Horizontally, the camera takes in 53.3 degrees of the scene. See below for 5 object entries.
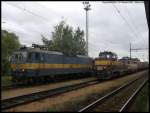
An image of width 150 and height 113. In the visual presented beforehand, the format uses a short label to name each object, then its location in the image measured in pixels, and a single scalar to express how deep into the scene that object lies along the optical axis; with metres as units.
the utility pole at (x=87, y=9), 22.97
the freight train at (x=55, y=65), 11.76
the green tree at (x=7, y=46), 17.46
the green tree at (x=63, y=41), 23.07
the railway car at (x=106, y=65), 15.58
